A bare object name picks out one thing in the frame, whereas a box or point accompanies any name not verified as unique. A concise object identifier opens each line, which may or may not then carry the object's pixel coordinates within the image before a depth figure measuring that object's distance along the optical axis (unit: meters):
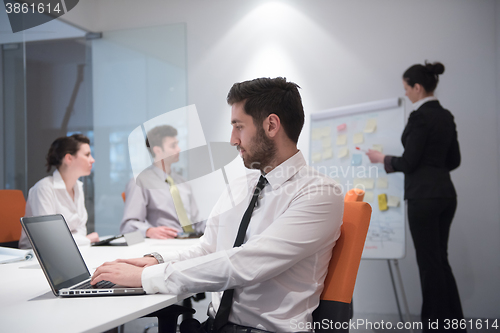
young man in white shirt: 1.11
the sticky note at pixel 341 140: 3.09
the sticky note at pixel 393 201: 2.91
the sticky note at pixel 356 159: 3.02
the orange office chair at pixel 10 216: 2.23
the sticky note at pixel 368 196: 2.97
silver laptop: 1.09
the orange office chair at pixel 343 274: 1.16
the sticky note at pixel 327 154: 3.14
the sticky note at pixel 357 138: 3.02
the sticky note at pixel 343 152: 3.06
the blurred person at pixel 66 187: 2.35
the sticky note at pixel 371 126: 3.00
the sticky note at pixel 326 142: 3.16
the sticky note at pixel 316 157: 3.20
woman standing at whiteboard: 2.61
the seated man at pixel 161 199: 2.86
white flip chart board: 2.90
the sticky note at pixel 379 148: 2.97
